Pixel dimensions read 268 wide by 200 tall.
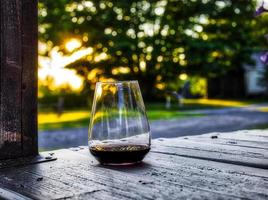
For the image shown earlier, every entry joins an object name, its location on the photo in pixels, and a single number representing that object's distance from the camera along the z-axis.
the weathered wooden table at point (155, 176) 0.89
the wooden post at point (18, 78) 1.36
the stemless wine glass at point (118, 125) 1.14
